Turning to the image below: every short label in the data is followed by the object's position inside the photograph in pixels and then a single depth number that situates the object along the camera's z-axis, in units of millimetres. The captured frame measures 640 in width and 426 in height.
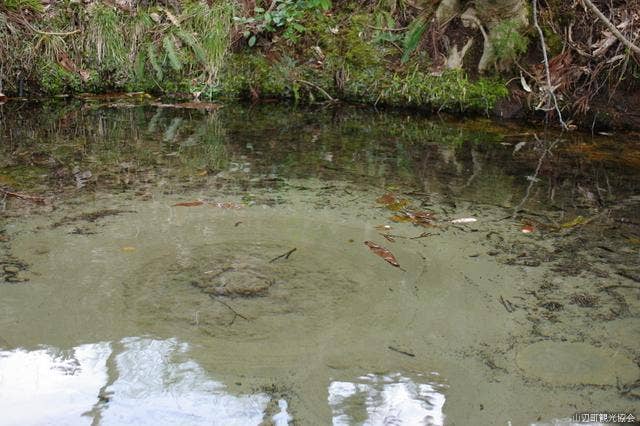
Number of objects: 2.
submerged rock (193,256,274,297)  2600
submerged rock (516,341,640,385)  2117
